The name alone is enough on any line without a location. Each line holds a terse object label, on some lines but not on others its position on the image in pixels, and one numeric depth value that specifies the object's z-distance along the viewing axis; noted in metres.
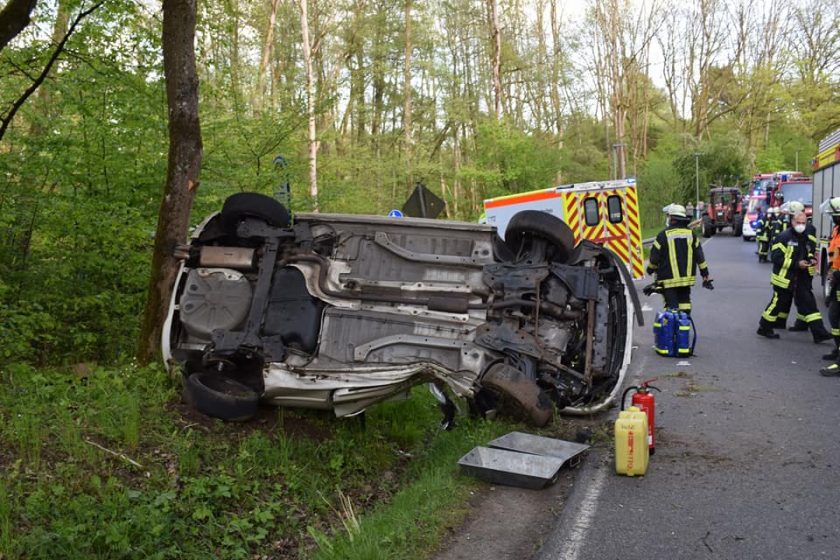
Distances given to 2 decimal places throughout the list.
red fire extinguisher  5.87
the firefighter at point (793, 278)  10.34
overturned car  5.64
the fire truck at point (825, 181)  14.04
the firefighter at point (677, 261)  10.12
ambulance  14.79
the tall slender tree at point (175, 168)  6.54
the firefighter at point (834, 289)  8.98
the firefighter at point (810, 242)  10.39
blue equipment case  9.59
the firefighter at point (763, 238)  20.38
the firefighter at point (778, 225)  15.44
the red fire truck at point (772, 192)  26.86
